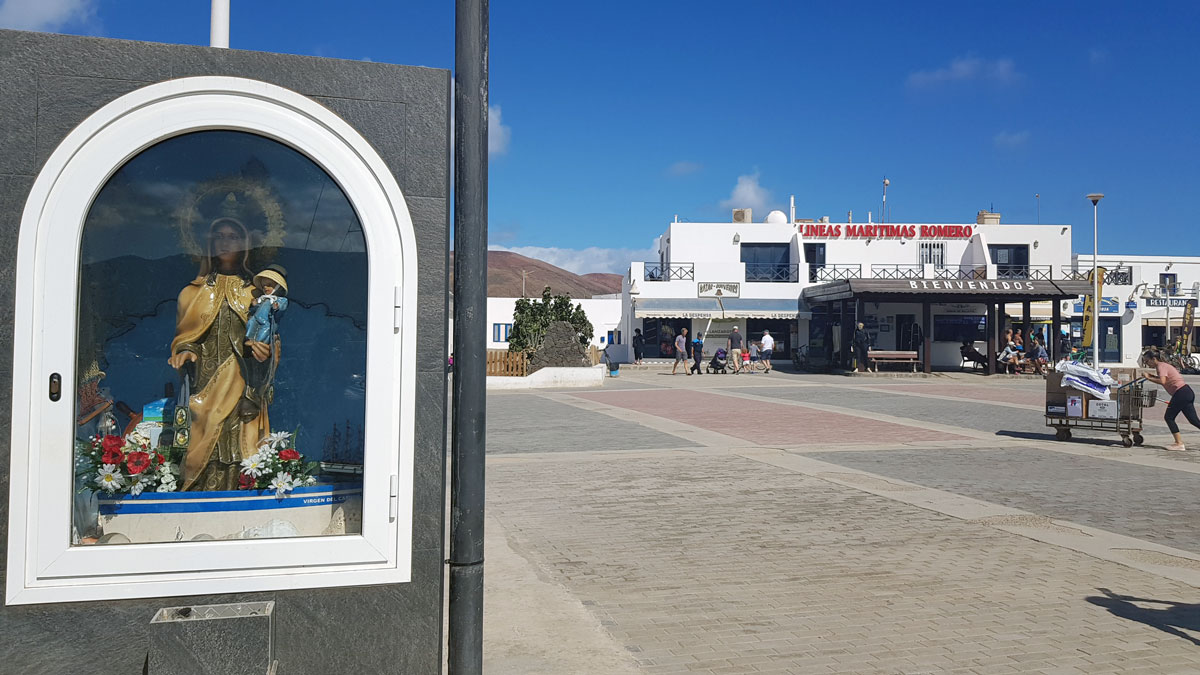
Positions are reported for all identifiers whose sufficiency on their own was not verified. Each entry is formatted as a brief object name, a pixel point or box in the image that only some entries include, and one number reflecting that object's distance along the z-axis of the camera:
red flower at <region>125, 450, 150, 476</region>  3.73
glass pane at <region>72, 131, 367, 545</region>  3.72
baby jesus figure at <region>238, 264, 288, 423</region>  3.88
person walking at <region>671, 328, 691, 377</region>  36.25
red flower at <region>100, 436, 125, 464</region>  3.71
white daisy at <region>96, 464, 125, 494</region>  3.71
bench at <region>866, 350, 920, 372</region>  36.41
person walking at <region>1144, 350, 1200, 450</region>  12.80
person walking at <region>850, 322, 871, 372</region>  36.66
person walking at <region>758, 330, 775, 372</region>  38.62
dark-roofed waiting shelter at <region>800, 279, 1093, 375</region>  36.41
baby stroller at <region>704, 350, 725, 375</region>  37.28
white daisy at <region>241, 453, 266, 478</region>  3.86
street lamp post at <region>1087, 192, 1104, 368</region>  33.92
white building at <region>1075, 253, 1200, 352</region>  48.75
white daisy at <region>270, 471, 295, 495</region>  3.87
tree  33.03
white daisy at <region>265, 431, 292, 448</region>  3.89
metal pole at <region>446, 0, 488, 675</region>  3.54
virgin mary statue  3.82
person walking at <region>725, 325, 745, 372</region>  37.03
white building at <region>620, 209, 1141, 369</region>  43.69
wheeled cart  13.48
